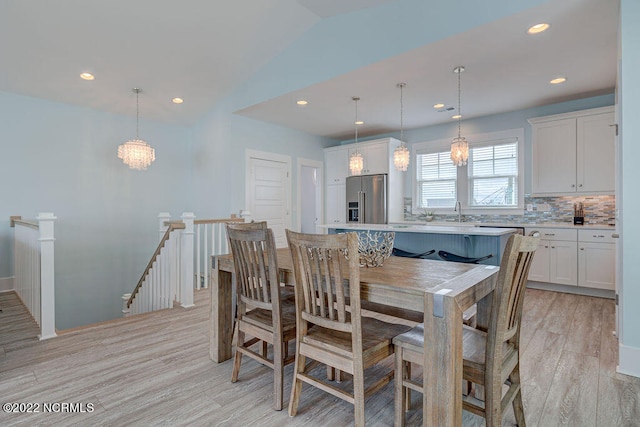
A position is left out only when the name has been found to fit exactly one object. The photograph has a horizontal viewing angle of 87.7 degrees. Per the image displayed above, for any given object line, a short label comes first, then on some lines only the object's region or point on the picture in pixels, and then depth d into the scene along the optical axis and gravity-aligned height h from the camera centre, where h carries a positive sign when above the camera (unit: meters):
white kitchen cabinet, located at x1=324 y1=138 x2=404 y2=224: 6.02 +0.77
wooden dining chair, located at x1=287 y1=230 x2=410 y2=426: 1.58 -0.55
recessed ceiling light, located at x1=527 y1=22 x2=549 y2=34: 2.78 +1.57
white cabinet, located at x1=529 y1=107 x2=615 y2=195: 4.24 +0.81
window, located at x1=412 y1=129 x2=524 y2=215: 5.20 +0.62
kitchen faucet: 5.64 +0.07
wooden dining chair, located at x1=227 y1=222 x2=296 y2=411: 1.90 -0.54
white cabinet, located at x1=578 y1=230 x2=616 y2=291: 4.08 -0.58
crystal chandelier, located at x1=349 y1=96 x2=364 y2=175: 4.53 +0.69
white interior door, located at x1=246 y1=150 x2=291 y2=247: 5.61 +0.40
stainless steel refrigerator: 6.01 +0.26
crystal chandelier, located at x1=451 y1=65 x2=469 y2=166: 3.75 +0.70
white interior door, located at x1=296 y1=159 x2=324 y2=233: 6.98 +0.37
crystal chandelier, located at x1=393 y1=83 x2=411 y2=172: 4.26 +0.70
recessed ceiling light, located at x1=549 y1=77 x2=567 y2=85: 3.88 +1.57
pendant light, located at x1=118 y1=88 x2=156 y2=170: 4.64 +0.83
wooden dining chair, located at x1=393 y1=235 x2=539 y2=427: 1.43 -0.66
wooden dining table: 1.39 -0.41
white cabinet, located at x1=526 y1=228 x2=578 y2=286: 4.34 -0.60
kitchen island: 3.53 -0.31
